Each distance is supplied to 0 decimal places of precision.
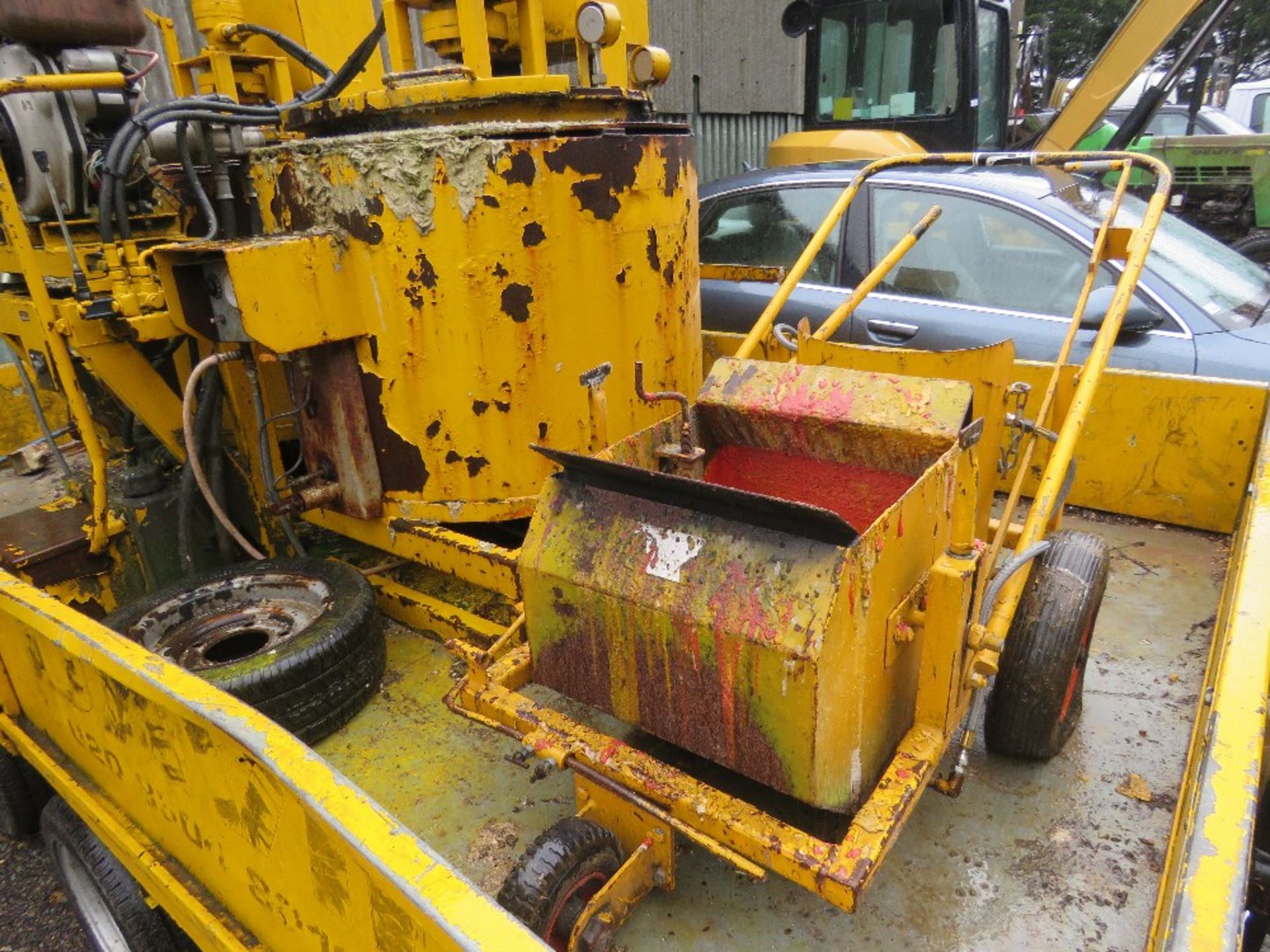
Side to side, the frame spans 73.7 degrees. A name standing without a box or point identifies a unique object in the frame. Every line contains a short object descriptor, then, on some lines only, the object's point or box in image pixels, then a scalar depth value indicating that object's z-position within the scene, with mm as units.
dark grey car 3727
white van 13828
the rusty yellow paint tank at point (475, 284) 2484
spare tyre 2406
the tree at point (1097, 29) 21812
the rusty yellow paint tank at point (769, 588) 1638
